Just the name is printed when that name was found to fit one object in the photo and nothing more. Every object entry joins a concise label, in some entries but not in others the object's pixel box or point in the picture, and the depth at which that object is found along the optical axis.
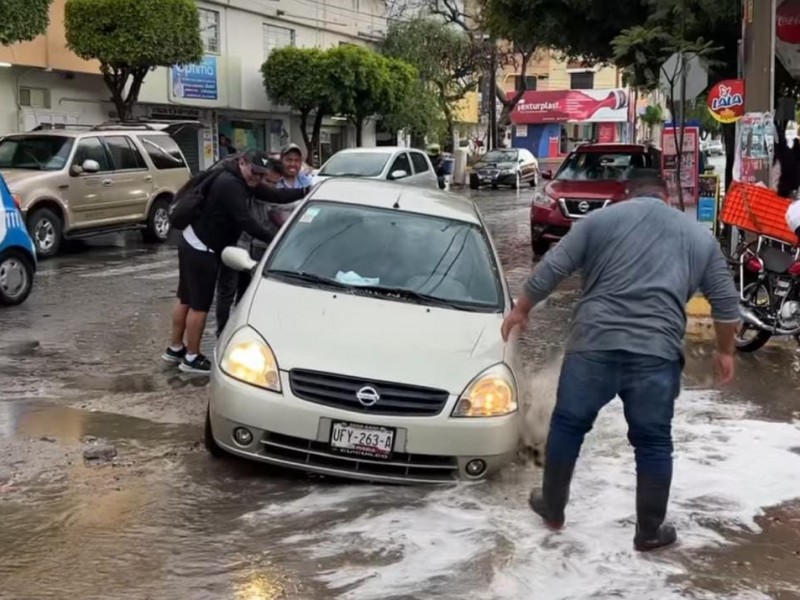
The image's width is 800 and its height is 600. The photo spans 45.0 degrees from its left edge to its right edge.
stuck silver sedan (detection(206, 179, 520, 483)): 4.87
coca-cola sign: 13.89
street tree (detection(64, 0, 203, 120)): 20.84
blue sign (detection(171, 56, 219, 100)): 26.25
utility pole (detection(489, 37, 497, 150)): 38.72
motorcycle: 8.40
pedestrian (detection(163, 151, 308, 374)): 7.21
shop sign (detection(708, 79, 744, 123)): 11.88
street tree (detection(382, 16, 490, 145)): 35.91
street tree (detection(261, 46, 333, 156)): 28.31
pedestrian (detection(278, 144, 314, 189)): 8.28
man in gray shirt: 4.23
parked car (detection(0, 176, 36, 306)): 9.78
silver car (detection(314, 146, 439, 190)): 17.11
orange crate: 8.64
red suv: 14.75
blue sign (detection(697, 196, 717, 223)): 14.80
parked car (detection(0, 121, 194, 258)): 14.43
